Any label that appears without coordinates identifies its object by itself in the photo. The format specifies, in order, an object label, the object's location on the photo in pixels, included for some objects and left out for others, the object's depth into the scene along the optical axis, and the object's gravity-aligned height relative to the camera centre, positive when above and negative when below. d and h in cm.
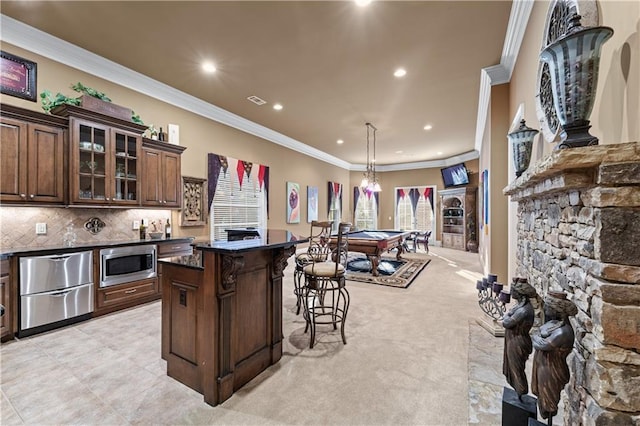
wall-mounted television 914 +137
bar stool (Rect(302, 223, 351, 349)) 272 -63
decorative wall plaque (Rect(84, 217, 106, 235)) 358 -14
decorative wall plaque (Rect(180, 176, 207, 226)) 477 +24
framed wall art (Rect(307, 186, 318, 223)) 832 +36
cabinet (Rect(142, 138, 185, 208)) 397 +64
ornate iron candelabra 279 -106
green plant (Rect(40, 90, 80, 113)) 319 +141
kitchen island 183 -76
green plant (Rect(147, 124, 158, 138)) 421 +134
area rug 499 -125
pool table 527 -64
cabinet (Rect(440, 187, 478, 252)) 902 -15
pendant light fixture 654 +84
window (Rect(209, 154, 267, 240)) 539 +25
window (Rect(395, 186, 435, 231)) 1061 +24
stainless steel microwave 334 -65
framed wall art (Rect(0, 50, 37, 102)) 293 +158
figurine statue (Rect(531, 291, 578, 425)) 110 -58
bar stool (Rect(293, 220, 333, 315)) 333 -50
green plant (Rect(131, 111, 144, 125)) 387 +144
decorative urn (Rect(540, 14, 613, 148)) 111 +61
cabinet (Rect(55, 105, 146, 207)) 319 +75
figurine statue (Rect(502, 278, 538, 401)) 134 -61
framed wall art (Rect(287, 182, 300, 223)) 743 +35
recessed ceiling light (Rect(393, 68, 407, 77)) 393 +214
